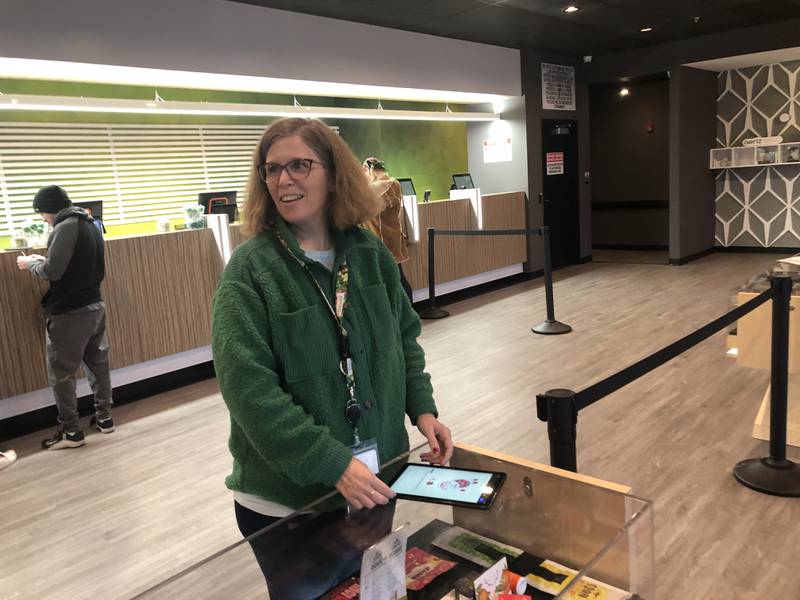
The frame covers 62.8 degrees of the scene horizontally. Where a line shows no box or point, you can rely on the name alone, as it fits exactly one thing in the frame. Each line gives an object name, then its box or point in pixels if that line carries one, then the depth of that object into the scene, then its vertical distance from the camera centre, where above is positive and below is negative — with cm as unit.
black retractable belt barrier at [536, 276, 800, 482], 158 -61
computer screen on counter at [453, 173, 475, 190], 797 +4
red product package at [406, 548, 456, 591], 117 -69
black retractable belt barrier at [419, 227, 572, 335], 567 -100
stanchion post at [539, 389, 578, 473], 157 -59
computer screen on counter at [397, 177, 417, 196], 716 +3
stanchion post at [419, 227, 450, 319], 659 -104
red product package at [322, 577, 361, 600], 113 -68
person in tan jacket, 539 -23
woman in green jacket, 122 -28
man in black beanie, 370 -45
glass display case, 111 -65
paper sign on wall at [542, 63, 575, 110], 854 +119
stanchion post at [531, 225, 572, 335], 564 -119
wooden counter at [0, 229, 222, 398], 396 -63
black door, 870 -14
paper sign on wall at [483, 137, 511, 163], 841 +41
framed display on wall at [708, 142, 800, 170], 862 +10
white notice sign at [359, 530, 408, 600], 109 -64
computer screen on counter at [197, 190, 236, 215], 527 +3
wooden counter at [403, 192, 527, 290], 696 -68
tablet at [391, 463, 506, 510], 127 -59
